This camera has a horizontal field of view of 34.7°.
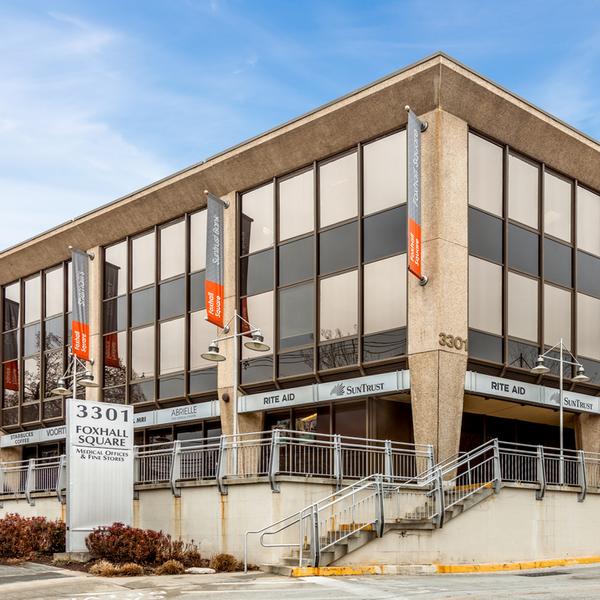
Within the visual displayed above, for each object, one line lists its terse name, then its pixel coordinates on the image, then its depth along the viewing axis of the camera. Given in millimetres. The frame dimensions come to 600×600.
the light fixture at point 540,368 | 27600
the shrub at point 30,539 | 22812
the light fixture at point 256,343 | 24828
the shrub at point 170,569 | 20047
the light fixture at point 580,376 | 28358
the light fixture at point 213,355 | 25328
